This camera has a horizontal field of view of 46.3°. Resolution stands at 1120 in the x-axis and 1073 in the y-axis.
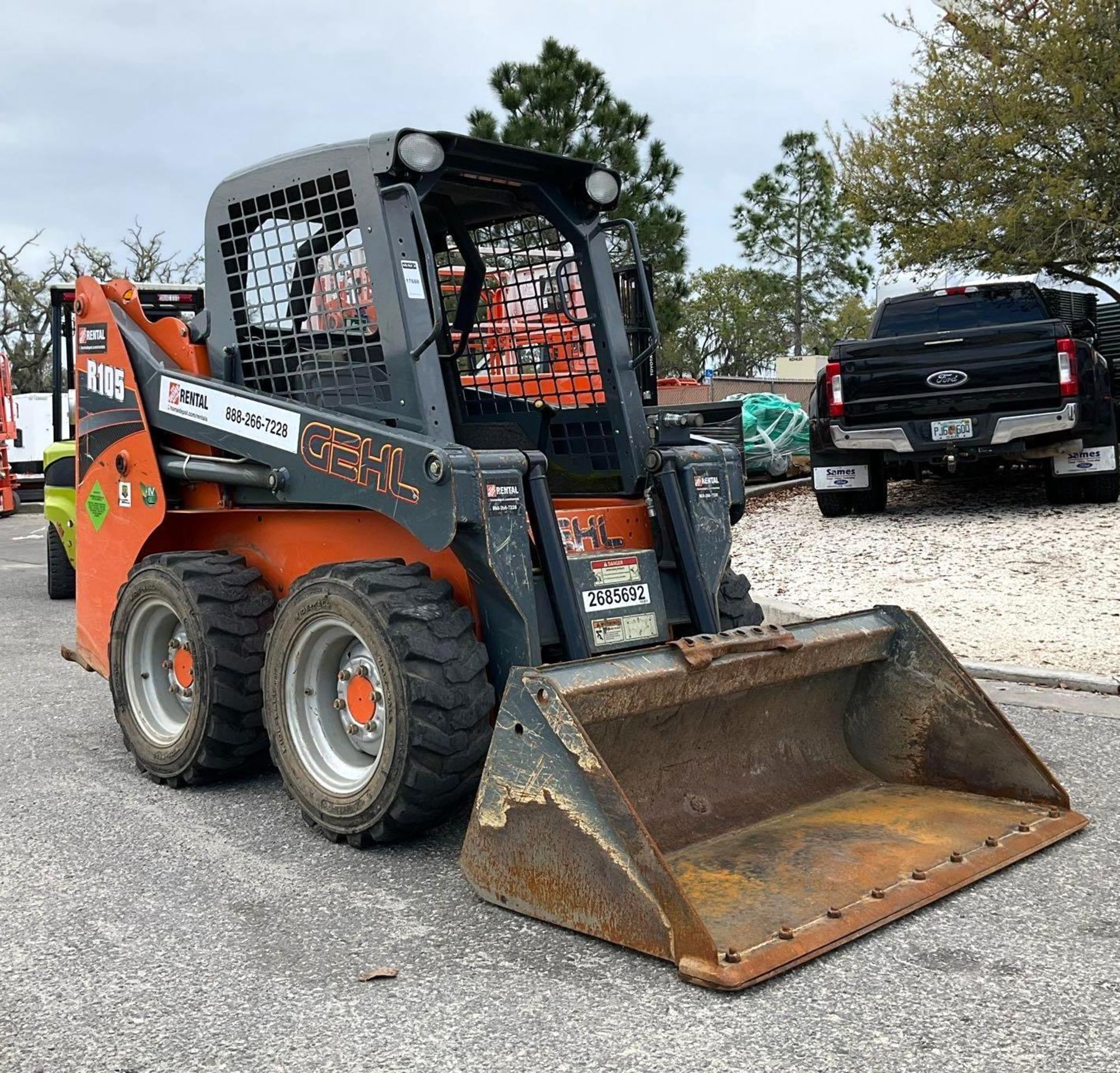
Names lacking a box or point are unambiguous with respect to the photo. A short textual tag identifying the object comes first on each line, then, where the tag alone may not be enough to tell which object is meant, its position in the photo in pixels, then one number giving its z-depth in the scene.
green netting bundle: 15.98
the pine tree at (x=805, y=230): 48.16
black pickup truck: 10.60
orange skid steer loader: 3.81
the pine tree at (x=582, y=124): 24.28
